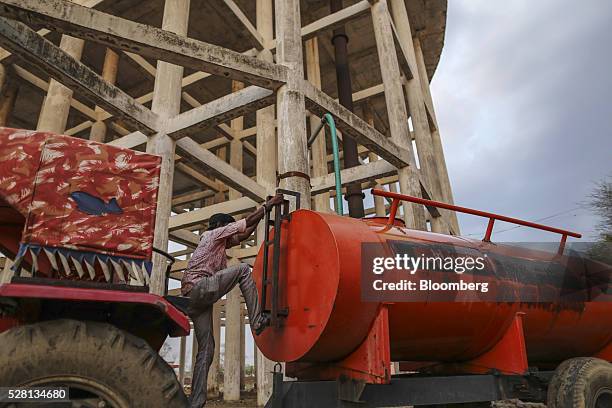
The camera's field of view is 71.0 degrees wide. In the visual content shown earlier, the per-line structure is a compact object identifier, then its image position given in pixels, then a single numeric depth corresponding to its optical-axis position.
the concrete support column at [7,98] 13.91
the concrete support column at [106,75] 14.58
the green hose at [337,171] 5.11
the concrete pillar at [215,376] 14.29
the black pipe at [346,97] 11.17
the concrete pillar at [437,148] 15.58
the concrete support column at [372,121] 18.04
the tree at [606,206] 16.71
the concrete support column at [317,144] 13.83
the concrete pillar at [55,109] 11.00
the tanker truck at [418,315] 3.59
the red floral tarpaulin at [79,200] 2.85
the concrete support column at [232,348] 12.73
